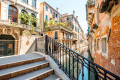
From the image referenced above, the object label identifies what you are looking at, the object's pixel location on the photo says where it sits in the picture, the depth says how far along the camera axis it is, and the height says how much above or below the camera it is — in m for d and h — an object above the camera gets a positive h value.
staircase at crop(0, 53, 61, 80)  2.02 -1.22
